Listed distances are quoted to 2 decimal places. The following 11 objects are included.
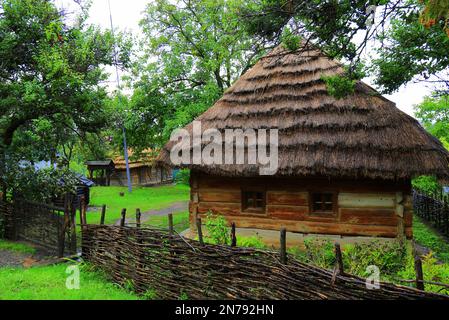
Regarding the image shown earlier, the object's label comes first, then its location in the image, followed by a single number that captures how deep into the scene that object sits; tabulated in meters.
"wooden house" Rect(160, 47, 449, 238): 8.30
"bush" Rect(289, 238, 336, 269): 6.65
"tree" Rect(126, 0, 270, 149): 18.80
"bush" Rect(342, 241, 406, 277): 6.95
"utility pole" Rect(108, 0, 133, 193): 12.87
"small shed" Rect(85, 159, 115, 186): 35.16
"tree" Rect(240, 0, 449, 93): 6.32
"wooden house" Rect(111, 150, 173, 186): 36.88
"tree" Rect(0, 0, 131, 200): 10.65
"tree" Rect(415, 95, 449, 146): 19.61
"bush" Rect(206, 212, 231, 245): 6.82
